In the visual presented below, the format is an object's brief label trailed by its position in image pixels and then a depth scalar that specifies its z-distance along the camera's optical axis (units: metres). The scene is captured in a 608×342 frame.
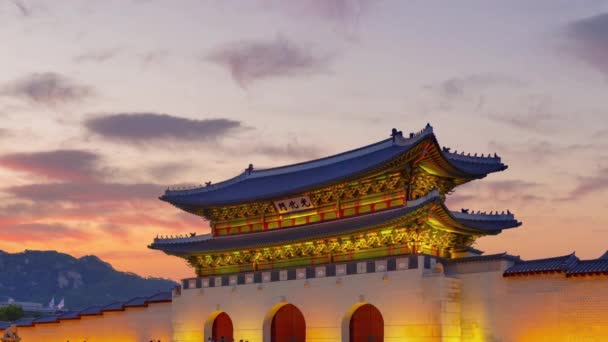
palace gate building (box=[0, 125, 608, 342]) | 31.83
